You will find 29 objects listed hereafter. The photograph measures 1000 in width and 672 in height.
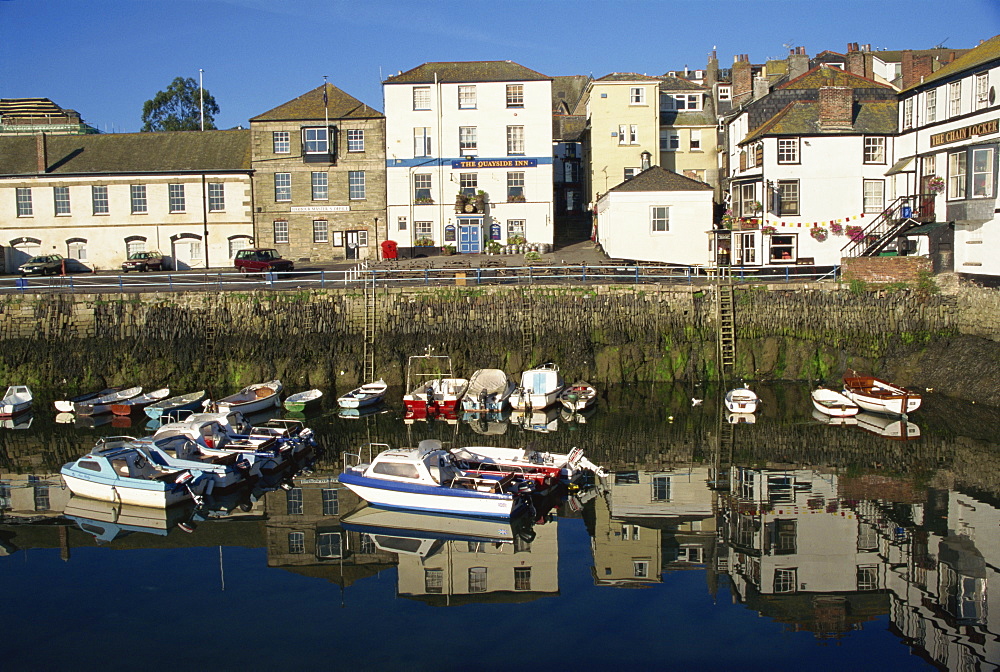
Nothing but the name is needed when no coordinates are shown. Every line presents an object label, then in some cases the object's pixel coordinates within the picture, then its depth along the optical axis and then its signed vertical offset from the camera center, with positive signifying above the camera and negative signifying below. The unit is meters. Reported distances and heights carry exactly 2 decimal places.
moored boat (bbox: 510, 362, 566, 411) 31.52 -4.16
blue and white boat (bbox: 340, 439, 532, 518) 20.19 -4.99
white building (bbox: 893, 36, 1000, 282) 33.44 +4.80
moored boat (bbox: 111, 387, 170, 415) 30.95 -4.33
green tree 81.38 +16.32
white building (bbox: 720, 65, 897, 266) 42.16 +4.65
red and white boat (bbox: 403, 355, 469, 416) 30.89 -4.06
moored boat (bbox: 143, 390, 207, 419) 30.17 -4.34
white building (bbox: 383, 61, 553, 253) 50.47 +7.05
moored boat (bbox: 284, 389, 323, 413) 31.69 -4.41
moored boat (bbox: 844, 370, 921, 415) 28.80 -4.20
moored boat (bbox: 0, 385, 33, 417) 31.11 -4.22
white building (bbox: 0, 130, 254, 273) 50.81 +4.21
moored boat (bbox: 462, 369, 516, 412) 30.84 -4.18
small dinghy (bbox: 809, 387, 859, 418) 29.20 -4.46
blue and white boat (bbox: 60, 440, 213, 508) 21.48 -4.92
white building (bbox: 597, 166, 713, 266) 43.94 +2.70
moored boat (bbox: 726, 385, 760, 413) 29.69 -4.39
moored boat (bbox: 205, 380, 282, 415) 30.19 -4.24
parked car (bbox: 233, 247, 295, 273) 42.81 +0.87
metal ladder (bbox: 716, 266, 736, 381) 34.59 -2.22
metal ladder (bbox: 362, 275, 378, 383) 35.00 -2.20
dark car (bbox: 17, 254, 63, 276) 46.41 +0.95
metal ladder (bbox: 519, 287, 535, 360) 35.12 -2.05
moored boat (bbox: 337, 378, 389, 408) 31.08 -4.23
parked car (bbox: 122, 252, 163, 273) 47.84 +1.06
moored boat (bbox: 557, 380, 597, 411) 31.27 -4.39
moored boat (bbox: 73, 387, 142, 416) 30.69 -4.31
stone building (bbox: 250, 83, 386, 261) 50.56 +5.78
